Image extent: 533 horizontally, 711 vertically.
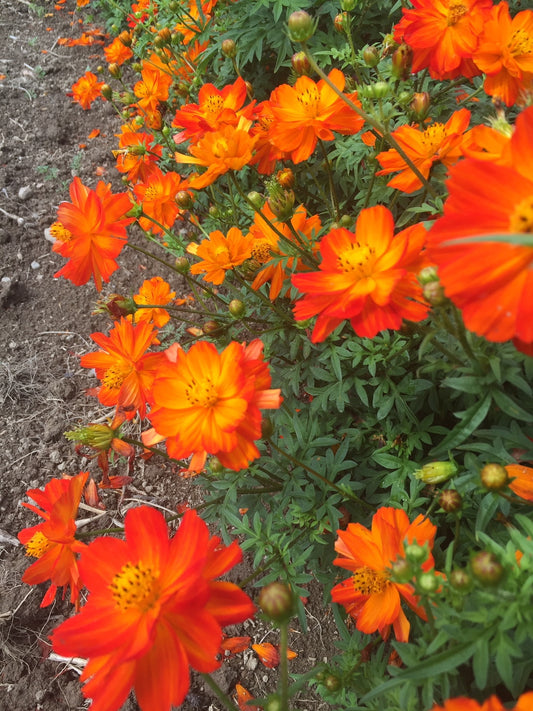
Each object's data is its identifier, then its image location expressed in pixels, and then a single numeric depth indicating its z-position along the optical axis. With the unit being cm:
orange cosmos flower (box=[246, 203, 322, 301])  31
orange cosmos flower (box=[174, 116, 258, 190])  28
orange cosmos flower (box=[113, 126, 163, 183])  45
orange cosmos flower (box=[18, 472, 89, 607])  26
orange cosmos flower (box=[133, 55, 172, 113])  48
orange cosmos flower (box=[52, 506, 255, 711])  18
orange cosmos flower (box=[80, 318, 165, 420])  29
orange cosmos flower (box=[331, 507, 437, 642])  23
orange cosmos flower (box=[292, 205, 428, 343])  21
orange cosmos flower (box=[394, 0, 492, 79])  28
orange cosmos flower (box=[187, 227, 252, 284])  33
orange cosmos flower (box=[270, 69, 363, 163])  29
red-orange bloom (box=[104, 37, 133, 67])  59
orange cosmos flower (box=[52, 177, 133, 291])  30
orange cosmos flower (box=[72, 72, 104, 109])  61
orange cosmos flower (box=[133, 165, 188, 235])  37
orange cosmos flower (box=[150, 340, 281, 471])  22
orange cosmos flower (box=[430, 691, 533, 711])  14
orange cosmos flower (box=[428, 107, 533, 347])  16
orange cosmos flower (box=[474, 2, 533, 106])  27
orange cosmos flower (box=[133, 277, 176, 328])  40
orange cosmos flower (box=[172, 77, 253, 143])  30
